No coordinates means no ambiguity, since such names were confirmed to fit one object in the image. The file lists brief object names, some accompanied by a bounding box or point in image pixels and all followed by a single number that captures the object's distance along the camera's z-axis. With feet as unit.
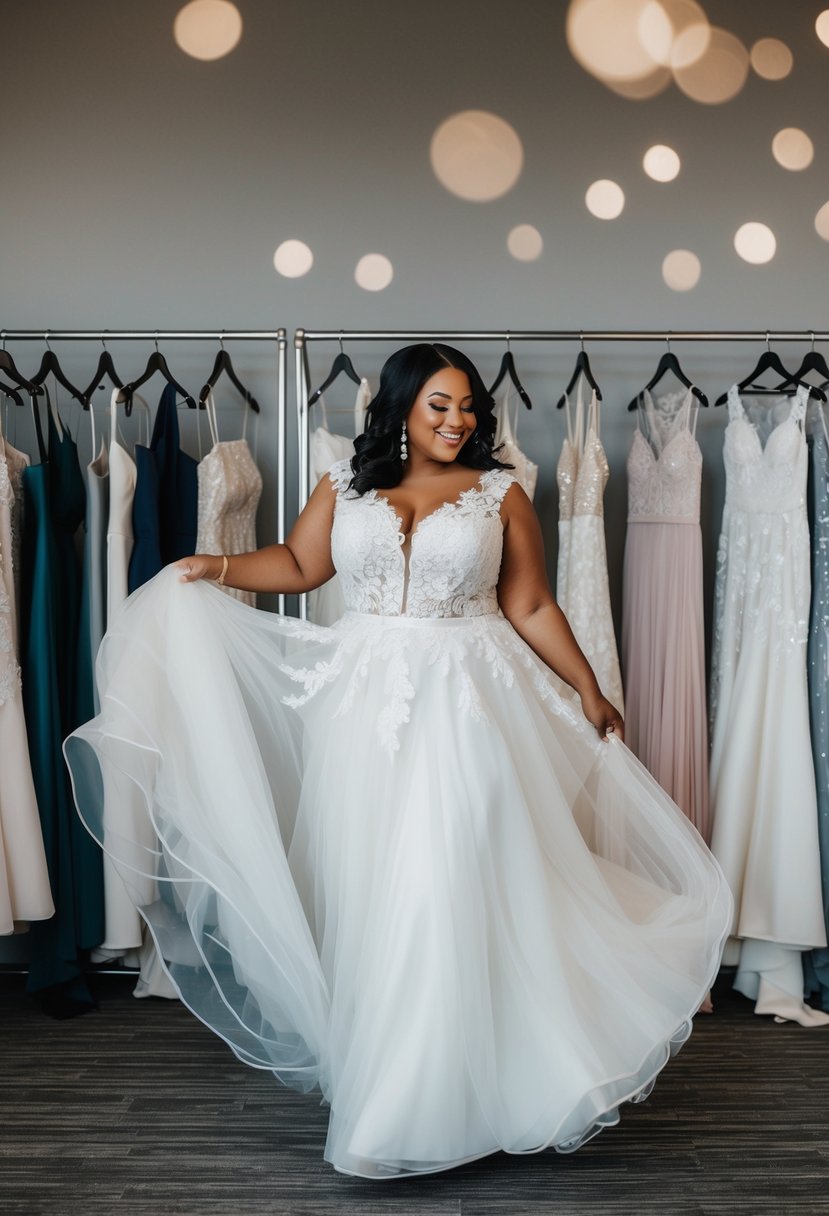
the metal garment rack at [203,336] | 11.33
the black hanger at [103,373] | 11.40
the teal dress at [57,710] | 10.89
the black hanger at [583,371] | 11.61
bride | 7.41
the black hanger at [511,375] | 11.57
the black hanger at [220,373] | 11.46
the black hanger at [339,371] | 11.65
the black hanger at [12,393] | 11.06
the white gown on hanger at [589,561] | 11.39
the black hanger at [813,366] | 11.60
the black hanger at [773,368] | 11.57
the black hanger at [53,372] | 11.23
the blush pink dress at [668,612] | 11.50
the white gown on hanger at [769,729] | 11.07
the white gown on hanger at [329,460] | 11.37
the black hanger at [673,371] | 11.78
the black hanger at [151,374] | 11.32
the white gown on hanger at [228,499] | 11.32
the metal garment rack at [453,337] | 11.34
